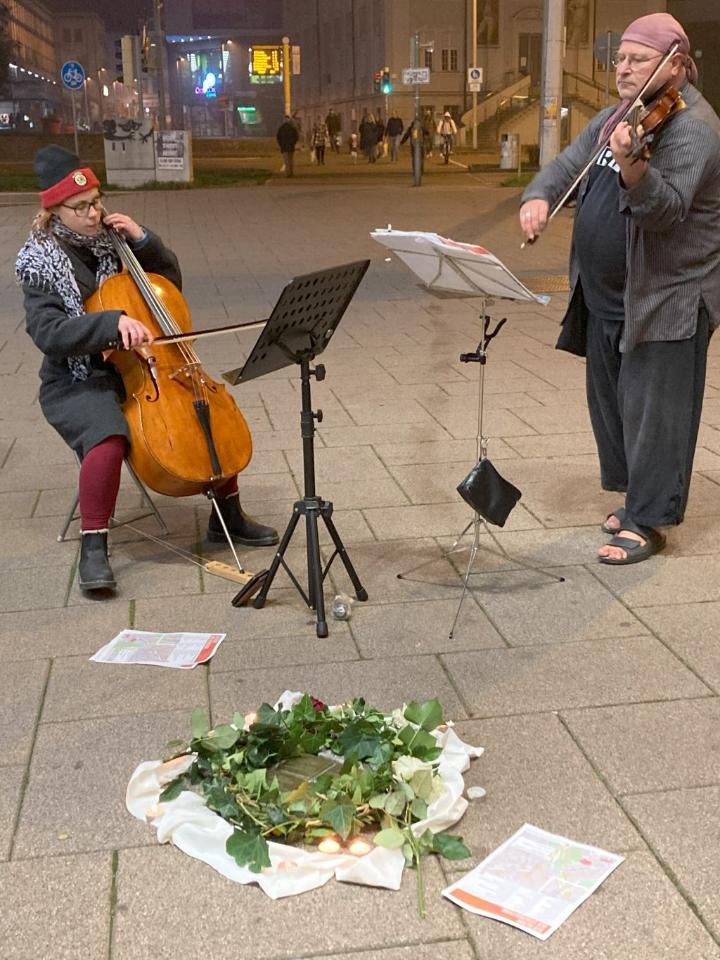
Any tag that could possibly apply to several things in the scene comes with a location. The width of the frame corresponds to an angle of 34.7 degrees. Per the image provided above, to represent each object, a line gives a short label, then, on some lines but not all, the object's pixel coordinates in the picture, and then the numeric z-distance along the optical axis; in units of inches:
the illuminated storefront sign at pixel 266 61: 3031.5
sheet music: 136.8
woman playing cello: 162.4
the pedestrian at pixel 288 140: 1093.8
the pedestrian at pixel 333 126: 1658.5
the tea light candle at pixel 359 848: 102.9
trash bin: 1128.2
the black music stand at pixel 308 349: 137.0
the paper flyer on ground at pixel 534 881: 95.8
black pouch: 153.4
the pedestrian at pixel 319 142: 1341.0
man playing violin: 147.2
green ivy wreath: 104.6
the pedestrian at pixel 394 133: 1462.8
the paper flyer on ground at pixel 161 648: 142.1
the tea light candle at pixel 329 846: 103.4
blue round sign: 888.3
